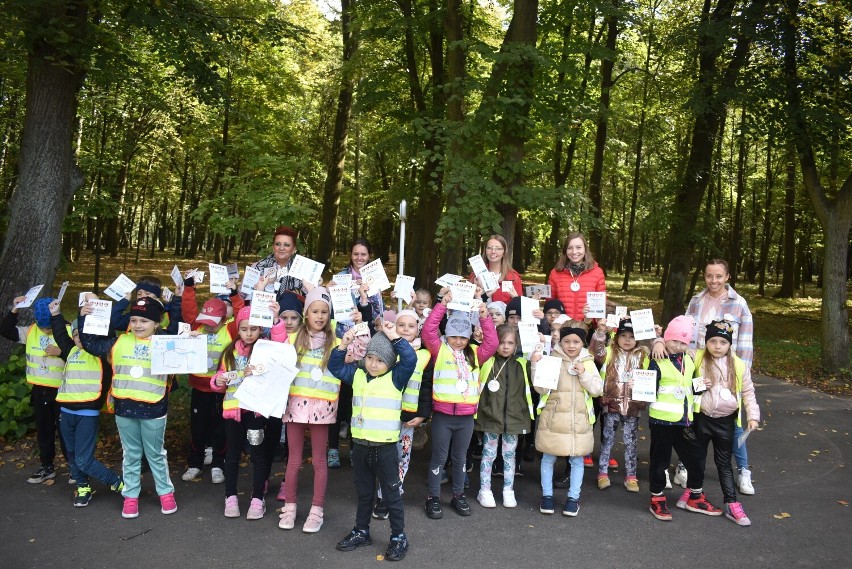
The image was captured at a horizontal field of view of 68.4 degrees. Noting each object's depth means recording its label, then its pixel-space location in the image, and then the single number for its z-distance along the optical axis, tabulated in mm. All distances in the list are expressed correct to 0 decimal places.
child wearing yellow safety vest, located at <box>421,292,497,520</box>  5539
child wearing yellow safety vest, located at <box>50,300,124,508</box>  5461
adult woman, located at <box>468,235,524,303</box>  6961
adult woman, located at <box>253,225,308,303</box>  6828
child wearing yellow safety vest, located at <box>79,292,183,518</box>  5277
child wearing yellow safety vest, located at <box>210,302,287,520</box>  5387
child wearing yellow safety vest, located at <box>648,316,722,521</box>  5715
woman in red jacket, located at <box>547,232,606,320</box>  7086
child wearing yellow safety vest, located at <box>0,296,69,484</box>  5781
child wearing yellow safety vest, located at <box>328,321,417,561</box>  4828
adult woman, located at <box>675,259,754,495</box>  6441
